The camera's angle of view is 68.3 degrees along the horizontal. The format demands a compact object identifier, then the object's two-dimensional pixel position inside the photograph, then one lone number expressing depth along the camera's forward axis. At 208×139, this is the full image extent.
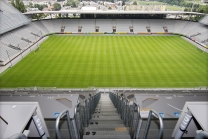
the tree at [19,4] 53.48
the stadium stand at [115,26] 40.88
